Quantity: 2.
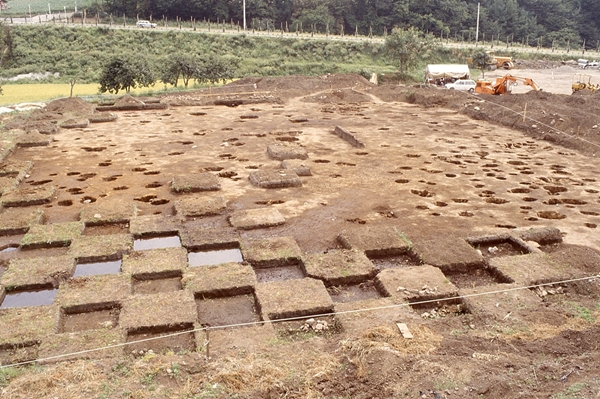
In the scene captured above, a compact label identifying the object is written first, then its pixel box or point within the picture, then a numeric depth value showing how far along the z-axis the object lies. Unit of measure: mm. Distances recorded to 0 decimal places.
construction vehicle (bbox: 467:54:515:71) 47156
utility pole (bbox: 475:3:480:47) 61703
